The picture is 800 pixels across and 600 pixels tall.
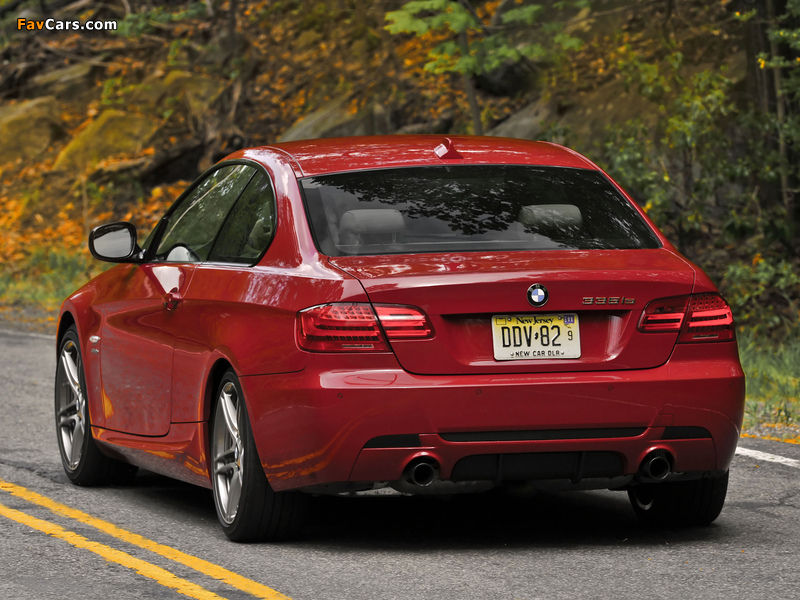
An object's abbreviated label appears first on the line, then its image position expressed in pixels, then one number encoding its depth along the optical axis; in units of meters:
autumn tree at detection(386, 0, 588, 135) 31.52
